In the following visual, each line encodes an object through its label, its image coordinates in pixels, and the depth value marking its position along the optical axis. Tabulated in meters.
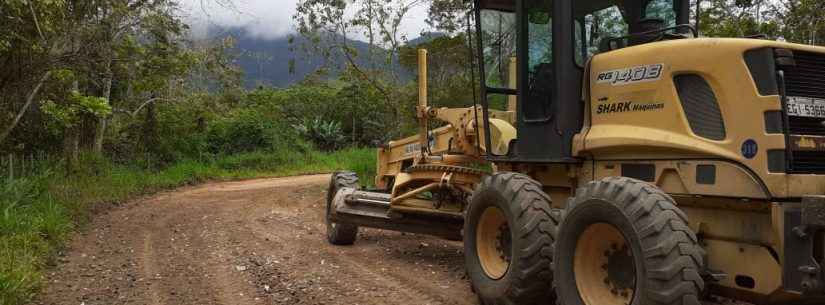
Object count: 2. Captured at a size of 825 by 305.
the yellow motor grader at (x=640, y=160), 3.50
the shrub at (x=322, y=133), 26.06
